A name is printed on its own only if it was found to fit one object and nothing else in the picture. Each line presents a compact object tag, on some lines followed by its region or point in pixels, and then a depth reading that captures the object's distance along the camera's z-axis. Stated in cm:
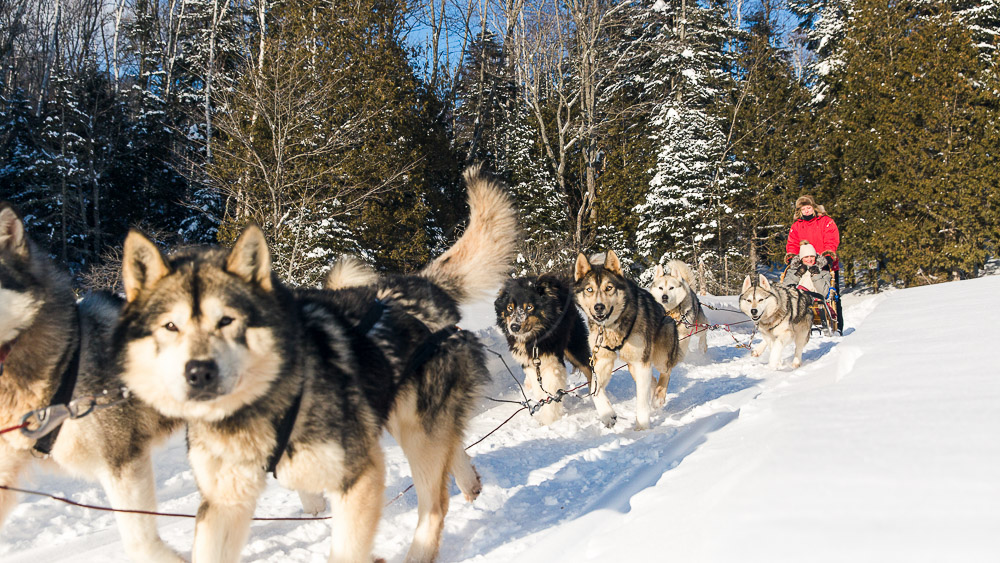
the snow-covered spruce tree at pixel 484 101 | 2288
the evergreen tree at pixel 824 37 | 2392
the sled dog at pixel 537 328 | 563
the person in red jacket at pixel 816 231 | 902
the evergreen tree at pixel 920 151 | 1642
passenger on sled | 898
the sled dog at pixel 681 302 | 805
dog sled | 871
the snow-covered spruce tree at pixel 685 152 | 2091
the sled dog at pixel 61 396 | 246
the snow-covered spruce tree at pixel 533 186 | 2027
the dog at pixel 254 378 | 204
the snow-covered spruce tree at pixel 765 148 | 2100
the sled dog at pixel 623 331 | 531
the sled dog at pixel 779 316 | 770
